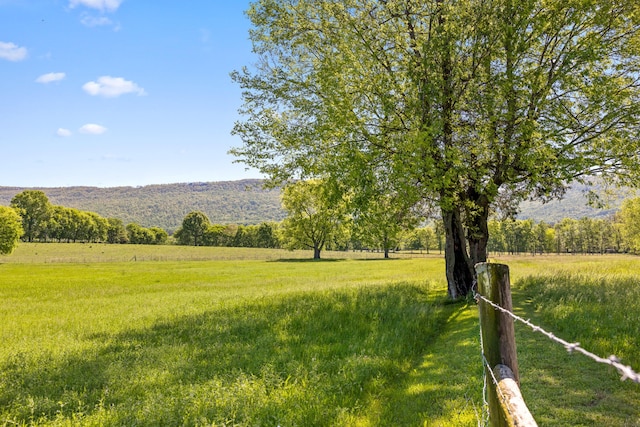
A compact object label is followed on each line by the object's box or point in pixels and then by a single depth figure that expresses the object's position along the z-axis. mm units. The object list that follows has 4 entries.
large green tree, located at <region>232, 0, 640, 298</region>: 15930
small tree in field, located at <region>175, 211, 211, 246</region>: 154500
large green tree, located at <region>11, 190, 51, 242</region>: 124125
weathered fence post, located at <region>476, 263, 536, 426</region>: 3734
